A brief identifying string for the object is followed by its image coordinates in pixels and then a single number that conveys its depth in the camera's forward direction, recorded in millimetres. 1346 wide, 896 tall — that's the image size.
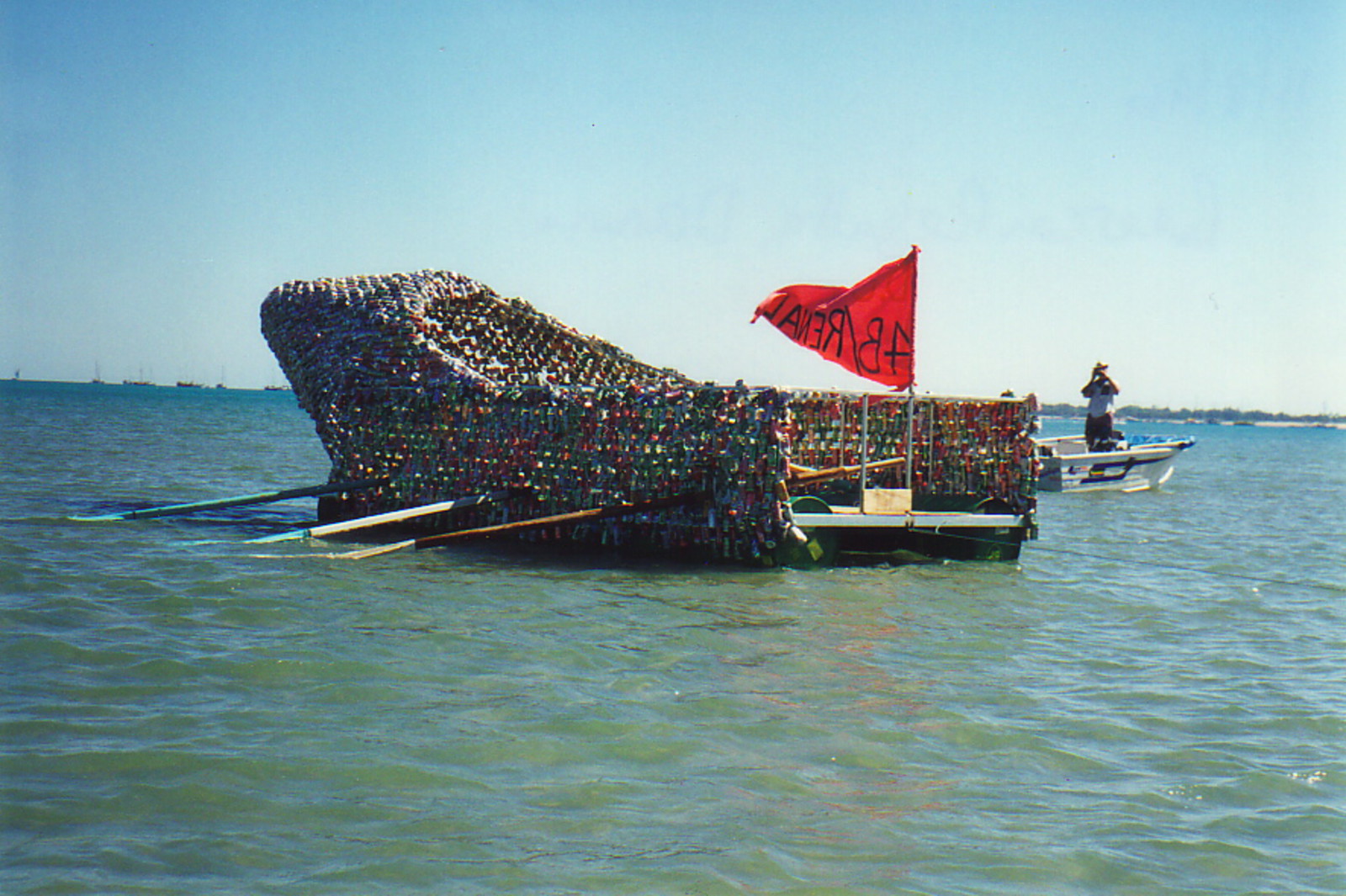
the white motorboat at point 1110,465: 32000
